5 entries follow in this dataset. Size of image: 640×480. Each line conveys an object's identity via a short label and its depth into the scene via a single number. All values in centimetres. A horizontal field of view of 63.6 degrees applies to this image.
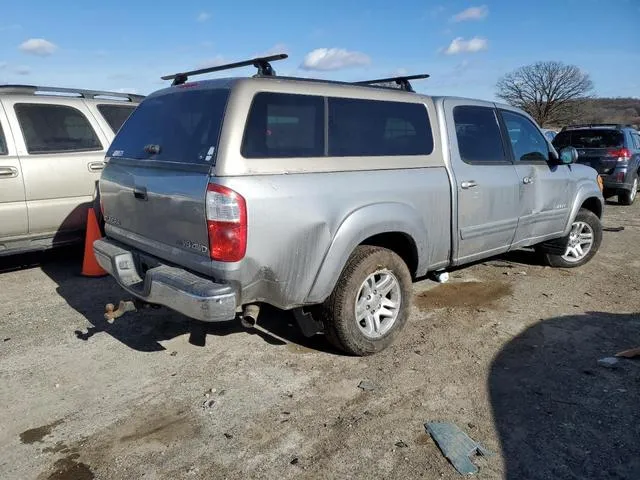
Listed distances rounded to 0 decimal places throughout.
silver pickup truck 300
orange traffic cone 557
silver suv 535
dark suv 1099
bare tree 4341
